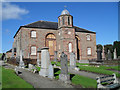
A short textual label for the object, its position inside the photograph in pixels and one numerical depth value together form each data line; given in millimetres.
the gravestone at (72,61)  17178
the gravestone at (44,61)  11875
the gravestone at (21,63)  18494
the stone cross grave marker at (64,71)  9344
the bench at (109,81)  7407
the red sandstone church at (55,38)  28781
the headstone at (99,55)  22866
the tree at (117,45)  53062
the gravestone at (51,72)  10719
